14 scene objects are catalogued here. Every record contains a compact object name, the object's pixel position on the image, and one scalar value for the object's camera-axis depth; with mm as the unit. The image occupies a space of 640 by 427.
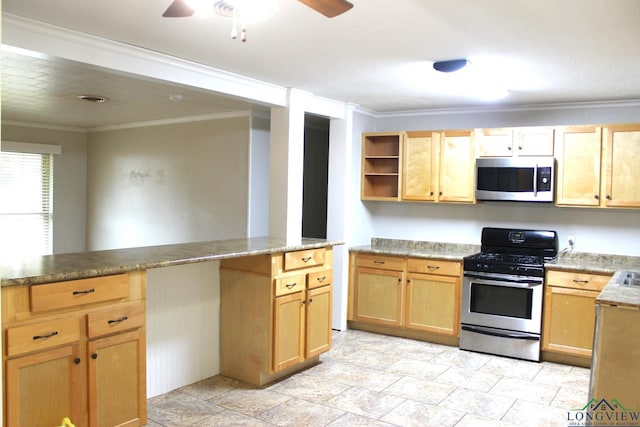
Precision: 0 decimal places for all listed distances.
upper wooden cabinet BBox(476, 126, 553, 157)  4488
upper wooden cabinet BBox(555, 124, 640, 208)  4180
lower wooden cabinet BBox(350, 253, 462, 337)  4680
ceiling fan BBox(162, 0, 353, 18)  1873
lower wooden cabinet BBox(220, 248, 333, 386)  3541
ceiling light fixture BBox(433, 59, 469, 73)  3283
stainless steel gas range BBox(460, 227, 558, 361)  4285
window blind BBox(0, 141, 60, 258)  6633
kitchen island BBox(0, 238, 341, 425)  2248
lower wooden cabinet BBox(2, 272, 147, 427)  2205
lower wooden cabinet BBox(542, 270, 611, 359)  4094
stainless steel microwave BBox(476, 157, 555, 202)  4434
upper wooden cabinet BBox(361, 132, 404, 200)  5363
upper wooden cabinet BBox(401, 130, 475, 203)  4840
